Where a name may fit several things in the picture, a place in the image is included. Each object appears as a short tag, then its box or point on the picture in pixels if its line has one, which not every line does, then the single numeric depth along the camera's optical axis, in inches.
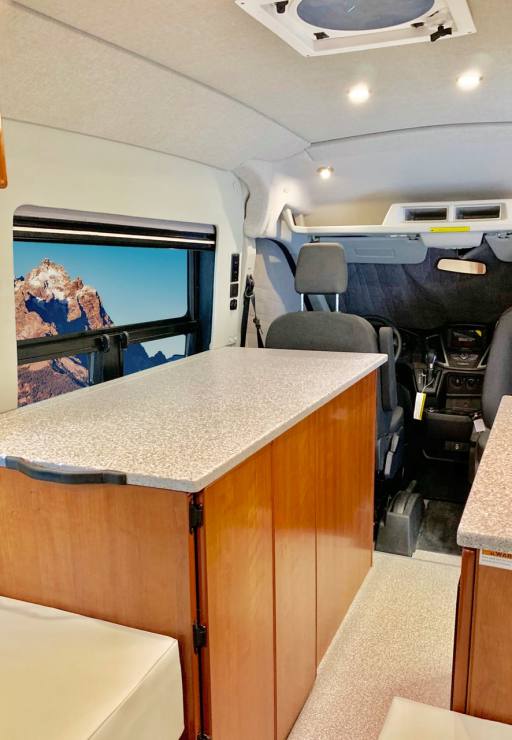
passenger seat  119.9
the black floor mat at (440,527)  129.1
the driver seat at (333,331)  121.3
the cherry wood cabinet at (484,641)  45.4
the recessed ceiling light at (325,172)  137.2
